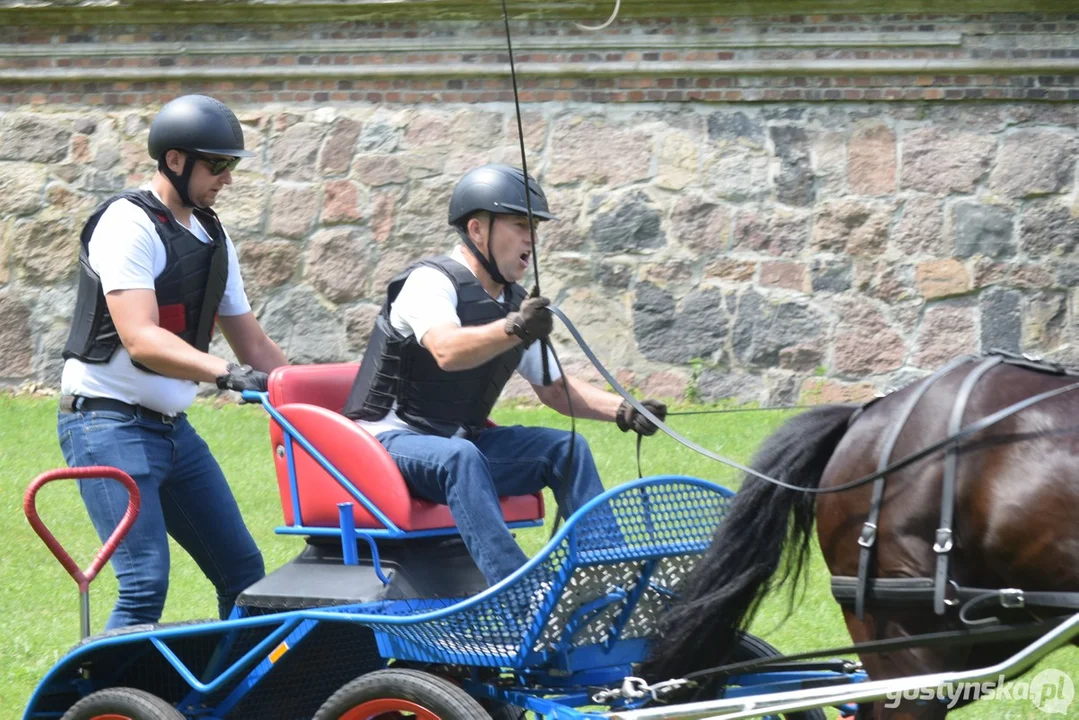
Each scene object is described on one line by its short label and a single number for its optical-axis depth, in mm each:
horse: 6629
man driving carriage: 8277
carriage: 7316
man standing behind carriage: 8250
